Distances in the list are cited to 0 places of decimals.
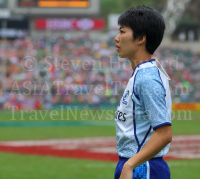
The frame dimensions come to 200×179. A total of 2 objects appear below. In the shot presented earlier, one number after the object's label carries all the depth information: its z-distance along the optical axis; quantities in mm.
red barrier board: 86125
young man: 5078
